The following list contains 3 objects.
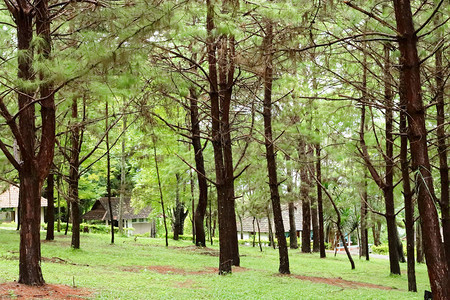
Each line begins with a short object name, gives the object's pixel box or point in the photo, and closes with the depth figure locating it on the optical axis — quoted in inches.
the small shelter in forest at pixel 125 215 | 1744.6
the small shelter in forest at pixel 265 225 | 1875.0
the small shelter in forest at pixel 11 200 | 1338.6
